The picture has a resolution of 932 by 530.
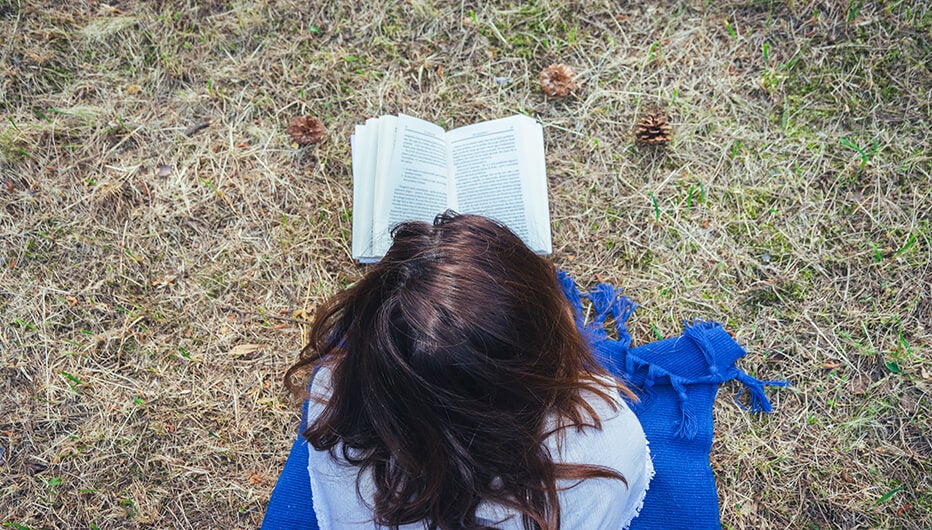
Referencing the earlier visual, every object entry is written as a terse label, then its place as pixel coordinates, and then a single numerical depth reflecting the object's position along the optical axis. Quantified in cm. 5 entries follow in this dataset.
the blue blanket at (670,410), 159
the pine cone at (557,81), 189
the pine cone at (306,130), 190
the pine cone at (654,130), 183
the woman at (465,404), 106
